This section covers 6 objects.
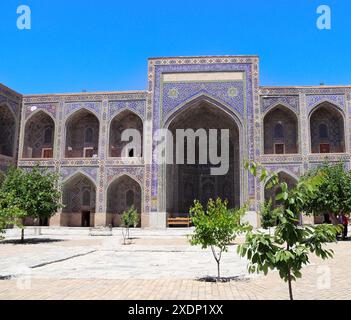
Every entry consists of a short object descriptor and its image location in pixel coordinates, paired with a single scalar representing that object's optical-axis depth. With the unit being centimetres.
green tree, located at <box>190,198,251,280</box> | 807
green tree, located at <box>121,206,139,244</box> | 1948
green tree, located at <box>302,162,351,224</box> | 1630
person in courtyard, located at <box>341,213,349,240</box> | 1723
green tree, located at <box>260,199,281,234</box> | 1882
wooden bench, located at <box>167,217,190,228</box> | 2708
